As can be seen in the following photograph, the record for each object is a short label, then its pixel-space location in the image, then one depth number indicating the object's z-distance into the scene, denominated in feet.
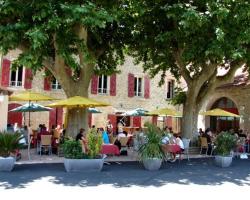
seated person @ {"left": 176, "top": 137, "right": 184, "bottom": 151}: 51.72
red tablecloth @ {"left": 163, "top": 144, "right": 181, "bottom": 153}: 46.94
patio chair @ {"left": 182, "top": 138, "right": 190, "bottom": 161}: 59.17
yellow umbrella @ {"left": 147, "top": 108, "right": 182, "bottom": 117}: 69.56
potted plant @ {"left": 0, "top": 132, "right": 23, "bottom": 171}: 38.14
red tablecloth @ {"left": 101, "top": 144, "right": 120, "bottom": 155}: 46.44
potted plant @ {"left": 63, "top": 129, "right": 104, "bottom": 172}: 38.96
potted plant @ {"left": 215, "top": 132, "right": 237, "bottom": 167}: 47.42
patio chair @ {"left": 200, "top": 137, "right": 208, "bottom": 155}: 61.48
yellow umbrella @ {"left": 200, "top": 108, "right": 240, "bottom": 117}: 71.67
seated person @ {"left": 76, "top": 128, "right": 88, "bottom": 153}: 40.34
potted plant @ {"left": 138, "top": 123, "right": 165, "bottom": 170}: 42.09
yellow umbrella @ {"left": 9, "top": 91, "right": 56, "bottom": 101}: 58.70
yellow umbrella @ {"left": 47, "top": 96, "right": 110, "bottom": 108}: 49.75
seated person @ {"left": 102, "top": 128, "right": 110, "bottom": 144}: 52.93
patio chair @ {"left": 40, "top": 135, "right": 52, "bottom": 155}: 52.60
